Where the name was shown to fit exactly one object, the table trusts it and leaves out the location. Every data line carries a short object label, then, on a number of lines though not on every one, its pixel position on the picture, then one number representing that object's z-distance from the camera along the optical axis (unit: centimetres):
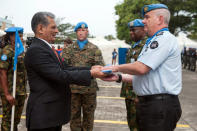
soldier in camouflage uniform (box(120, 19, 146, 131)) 326
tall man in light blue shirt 191
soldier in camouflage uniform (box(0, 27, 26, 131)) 304
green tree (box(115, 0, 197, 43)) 1688
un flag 294
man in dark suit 196
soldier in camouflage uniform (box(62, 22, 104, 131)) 354
